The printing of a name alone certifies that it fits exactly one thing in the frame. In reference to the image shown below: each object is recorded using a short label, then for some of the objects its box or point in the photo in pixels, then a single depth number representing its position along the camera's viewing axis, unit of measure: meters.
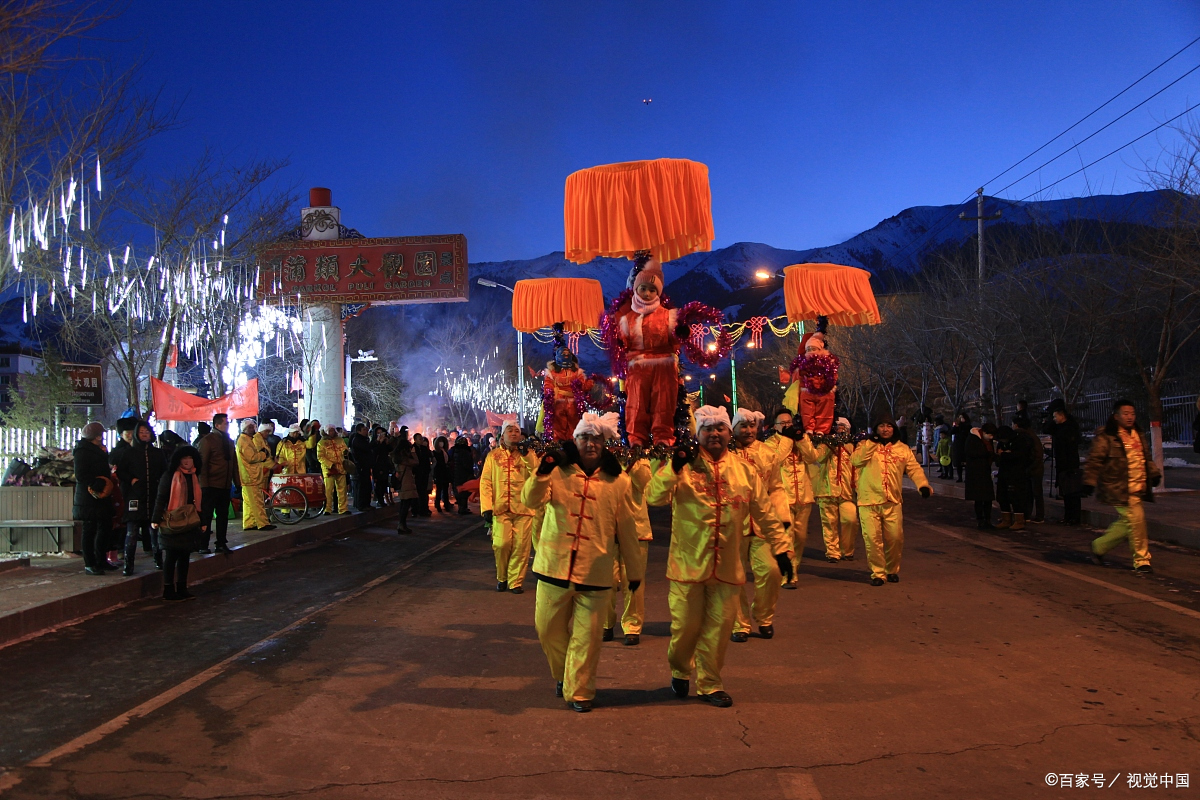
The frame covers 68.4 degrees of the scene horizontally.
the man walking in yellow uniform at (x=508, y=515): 9.36
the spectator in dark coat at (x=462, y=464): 19.38
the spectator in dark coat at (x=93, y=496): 9.52
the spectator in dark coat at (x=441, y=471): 18.77
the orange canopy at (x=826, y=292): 11.84
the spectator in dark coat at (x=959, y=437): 19.89
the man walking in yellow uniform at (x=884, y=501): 9.37
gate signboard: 29.05
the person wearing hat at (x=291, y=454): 16.83
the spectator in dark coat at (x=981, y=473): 14.16
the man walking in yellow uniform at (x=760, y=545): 6.67
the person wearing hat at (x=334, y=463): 16.91
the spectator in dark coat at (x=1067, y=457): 13.89
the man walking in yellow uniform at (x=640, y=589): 6.15
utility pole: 24.85
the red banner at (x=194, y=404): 14.26
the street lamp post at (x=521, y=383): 36.03
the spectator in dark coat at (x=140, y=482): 9.79
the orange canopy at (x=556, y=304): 11.61
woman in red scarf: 8.76
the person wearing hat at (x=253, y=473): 14.17
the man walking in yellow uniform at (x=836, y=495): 10.65
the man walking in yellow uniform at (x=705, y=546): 5.20
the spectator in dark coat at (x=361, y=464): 18.06
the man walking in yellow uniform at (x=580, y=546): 5.11
